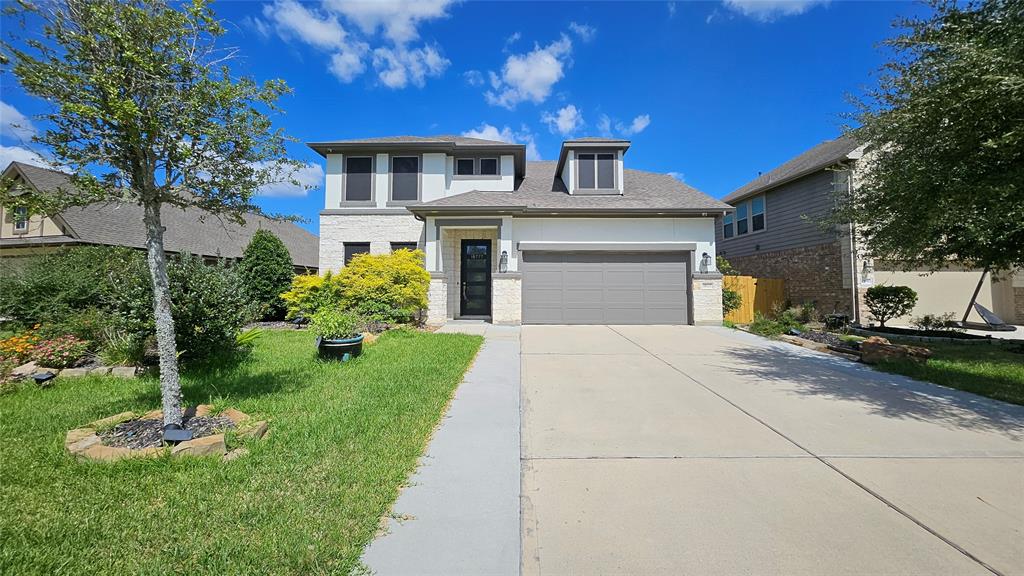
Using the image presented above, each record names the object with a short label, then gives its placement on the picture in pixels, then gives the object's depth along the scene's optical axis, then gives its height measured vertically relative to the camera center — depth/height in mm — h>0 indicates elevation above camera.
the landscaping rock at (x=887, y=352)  7000 -1001
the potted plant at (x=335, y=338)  6461 -683
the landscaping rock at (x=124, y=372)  5582 -1074
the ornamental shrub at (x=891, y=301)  11180 -90
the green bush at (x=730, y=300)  13211 -71
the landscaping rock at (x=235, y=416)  3703 -1150
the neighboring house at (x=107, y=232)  14656 +2896
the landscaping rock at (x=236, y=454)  3052 -1260
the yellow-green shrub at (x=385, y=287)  10578 +308
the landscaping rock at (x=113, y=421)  3450 -1129
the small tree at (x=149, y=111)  2926 +1527
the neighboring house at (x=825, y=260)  12312 +1360
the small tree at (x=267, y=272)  11852 +812
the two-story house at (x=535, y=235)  12328 +2108
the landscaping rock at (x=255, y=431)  3420 -1191
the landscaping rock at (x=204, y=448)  3057 -1193
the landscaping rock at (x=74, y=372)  5469 -1061
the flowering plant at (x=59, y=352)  5555 -791
